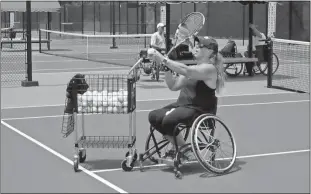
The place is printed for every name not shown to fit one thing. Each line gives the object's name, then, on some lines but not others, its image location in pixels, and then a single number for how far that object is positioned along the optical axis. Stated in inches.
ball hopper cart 299.7
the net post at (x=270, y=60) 642.8
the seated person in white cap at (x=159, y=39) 729.0
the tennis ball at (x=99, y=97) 301.5
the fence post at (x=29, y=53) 669.9
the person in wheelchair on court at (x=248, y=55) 724.7
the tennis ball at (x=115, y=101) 299.7
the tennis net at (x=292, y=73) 643.5
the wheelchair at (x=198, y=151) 288.4
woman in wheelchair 294.5
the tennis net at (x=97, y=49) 1080.2
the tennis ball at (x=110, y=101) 300.1
